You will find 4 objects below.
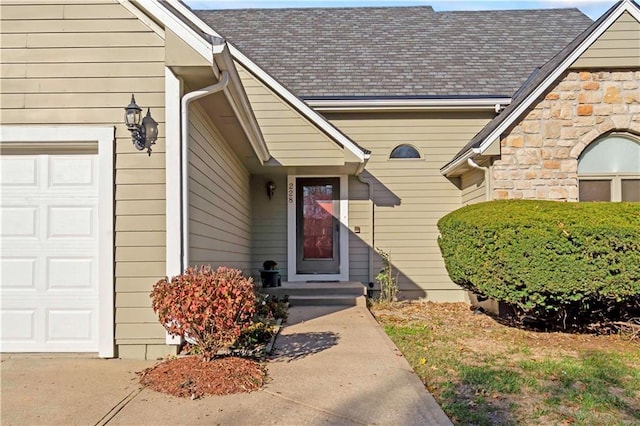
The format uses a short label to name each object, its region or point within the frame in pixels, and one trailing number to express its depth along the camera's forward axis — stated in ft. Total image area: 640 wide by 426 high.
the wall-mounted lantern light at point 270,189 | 33.37
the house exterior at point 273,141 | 15.98
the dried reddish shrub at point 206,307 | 13.50
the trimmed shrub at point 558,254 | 20.01
